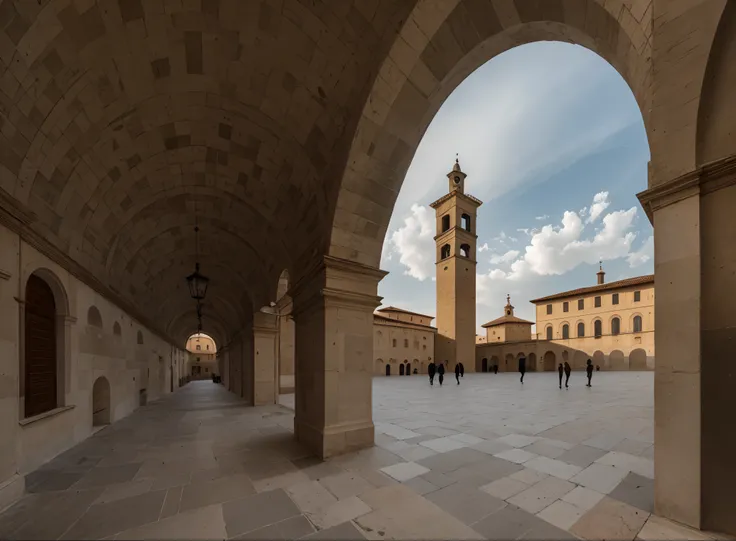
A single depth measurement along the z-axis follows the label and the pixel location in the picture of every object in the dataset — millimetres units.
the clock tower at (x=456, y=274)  42125
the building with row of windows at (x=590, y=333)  39625
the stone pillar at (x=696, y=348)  2918
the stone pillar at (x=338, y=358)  5750
